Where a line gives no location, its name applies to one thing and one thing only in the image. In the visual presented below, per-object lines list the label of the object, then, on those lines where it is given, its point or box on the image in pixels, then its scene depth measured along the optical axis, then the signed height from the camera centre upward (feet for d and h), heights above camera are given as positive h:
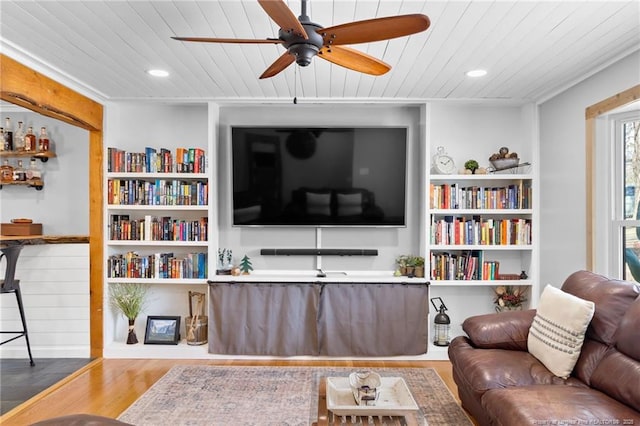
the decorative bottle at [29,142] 14.52 +2.48
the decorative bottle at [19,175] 14.62 +1.42
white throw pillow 8.04 -2.17
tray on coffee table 6.76 -2.98
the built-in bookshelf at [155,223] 14.05 -0.17
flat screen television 14.16 +1.32
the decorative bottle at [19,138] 14.67 +2.65
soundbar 14.57 -1.14
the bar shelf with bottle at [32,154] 14.38 +2.08
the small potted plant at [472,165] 14.21 +1.65
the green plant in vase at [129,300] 14.06 -2.62
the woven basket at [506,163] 13.97 +1.70
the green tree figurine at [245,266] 14.43 -1.59
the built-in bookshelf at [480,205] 14.06 +0.37
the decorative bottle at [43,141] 14.48 +2.51
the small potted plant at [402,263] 14.26 -1.49
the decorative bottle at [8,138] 14.67 +2.66
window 10.39 +0.49
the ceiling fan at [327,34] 5.85 +2.65
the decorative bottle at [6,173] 14.62 +1.48
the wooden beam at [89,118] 10.30 +2.79
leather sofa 6.50 -2.79
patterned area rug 9.56 -4.31
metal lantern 14.11 -3.53
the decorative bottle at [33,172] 14.67 +1.52
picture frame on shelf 14.16 -3.64
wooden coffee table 6.63 -3.07
